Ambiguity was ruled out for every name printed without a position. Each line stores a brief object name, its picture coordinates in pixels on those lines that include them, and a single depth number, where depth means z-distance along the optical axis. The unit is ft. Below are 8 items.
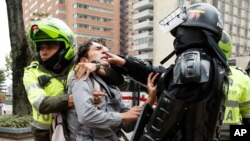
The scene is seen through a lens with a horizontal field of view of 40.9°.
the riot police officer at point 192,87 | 5.20
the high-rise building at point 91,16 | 242.37
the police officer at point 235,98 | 8.93
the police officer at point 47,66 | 7.57
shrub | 21.56
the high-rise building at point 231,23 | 177.17
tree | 22.06
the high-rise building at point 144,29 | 189.16
